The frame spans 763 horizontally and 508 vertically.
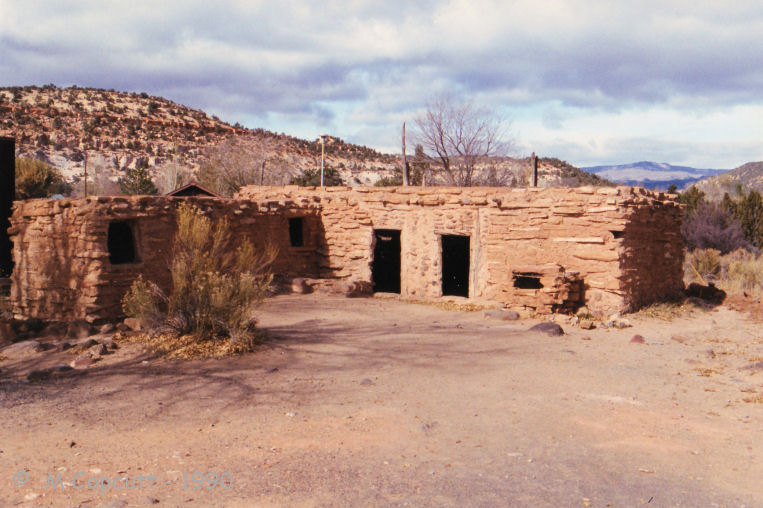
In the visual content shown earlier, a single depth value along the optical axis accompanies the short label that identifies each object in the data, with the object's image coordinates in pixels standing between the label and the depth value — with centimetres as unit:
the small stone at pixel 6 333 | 897
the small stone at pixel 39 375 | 664
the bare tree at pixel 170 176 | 3086
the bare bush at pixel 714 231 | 2083
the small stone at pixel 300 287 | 1302
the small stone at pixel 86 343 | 802
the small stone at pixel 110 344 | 788
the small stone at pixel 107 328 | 891
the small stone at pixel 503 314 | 1065
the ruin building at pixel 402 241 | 979
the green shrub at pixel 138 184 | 2811
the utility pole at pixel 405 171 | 2034
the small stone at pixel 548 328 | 924
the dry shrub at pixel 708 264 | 1744
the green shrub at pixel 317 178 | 3097
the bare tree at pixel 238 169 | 3005
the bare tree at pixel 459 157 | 2392
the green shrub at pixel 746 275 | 1537
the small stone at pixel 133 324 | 880
